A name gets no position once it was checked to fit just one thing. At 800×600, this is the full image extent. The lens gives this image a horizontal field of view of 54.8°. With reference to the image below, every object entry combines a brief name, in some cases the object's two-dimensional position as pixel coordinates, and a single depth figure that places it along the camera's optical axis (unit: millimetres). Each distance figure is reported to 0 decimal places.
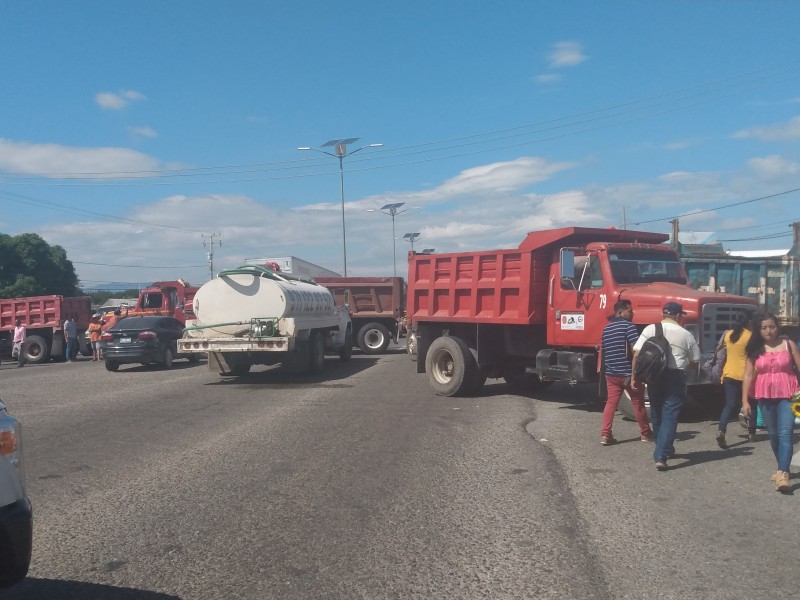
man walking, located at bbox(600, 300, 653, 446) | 8938
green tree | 52594
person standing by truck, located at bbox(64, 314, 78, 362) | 26625
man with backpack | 7715
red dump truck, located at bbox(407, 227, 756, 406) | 10922
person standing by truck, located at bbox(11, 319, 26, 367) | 26516
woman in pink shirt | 6832
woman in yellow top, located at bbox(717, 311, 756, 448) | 8984
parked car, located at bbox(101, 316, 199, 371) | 20469
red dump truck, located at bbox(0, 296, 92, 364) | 27562
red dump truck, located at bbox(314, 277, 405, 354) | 26453
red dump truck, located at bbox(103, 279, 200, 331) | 27109
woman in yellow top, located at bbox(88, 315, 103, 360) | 25859
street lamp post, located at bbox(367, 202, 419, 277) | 52906
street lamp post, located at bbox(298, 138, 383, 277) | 40094
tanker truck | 16516
